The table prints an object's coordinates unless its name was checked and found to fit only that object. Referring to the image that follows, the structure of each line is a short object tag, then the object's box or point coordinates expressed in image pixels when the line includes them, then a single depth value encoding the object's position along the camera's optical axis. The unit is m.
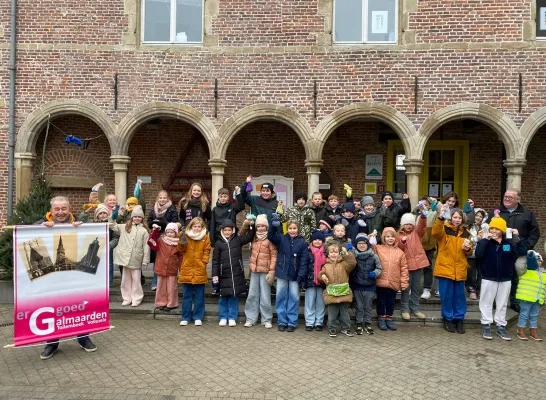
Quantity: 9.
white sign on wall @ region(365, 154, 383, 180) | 11.31
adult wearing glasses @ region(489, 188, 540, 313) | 6.27
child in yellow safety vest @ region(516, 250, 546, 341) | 5.88
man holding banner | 4.98
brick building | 9.20
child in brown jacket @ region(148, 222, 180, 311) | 6.59
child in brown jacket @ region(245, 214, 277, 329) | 6.34
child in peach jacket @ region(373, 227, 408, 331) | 6.15
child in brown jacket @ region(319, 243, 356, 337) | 5.97
